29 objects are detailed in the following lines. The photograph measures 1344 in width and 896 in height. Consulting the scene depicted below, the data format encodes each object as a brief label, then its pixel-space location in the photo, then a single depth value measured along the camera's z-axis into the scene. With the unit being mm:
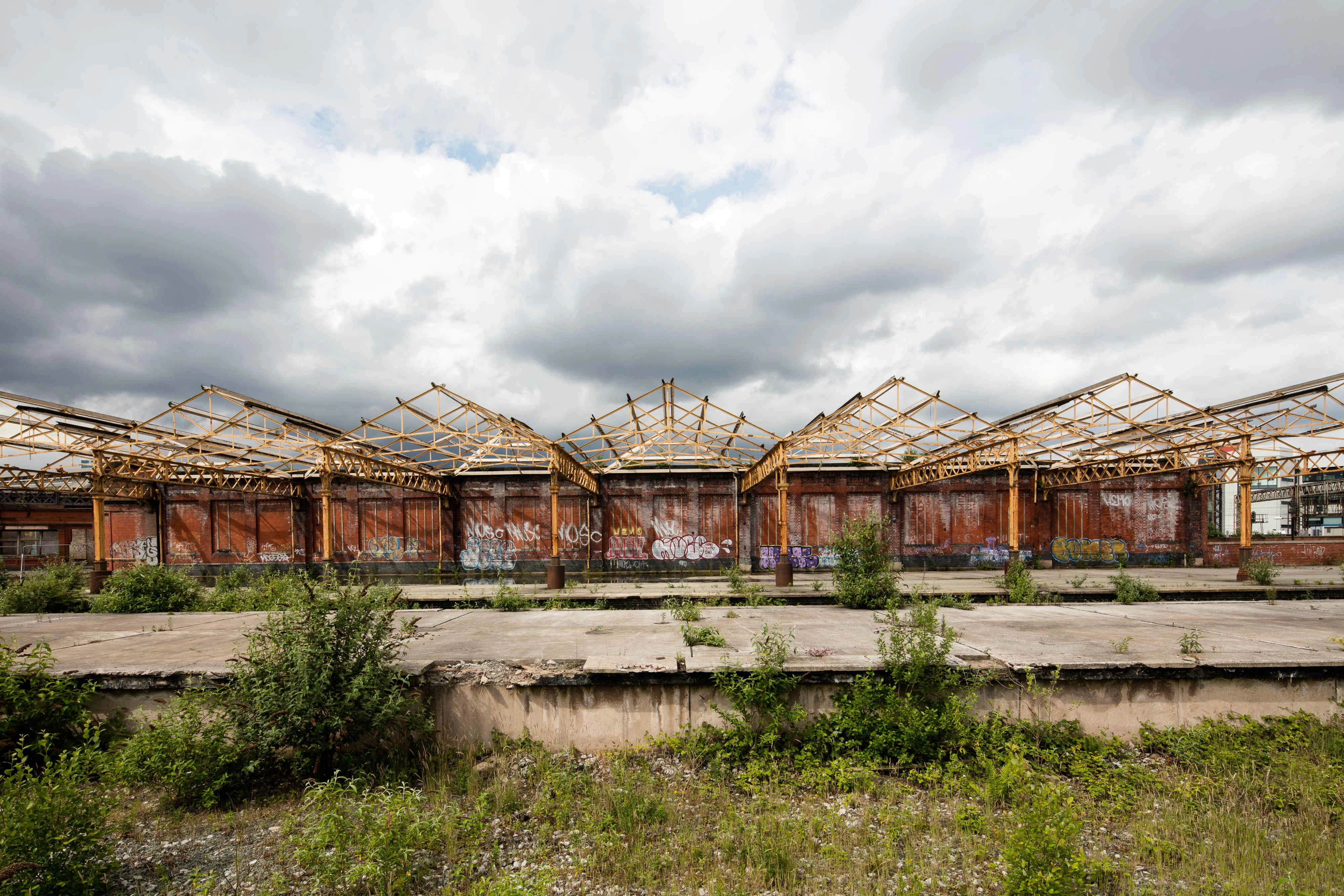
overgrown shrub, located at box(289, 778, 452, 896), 3633
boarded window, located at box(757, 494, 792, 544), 19750
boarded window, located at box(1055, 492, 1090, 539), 20562
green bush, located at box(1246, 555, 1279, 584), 13852
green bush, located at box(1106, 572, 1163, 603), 11961
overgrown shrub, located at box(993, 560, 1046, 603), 12250
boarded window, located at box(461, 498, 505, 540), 19922
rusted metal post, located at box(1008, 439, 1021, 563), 15641
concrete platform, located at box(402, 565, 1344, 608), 12648
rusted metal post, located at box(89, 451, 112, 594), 15680
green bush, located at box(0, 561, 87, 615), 11953
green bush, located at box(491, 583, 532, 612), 11469
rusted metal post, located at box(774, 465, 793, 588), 14797
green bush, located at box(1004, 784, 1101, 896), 3293
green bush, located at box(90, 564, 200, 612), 11414
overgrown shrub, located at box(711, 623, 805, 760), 5352
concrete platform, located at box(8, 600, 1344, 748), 5699
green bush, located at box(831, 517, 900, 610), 10766
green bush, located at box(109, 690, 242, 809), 4586
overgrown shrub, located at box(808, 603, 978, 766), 5258
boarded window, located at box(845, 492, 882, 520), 19984
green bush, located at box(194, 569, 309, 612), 11352
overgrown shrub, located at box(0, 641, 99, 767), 4871
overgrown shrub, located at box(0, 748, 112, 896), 3326
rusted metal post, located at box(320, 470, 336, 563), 15562
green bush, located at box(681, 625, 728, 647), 7109
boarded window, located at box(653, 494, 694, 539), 19781
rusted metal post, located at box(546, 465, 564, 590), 14812
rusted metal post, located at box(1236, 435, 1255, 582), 16469
